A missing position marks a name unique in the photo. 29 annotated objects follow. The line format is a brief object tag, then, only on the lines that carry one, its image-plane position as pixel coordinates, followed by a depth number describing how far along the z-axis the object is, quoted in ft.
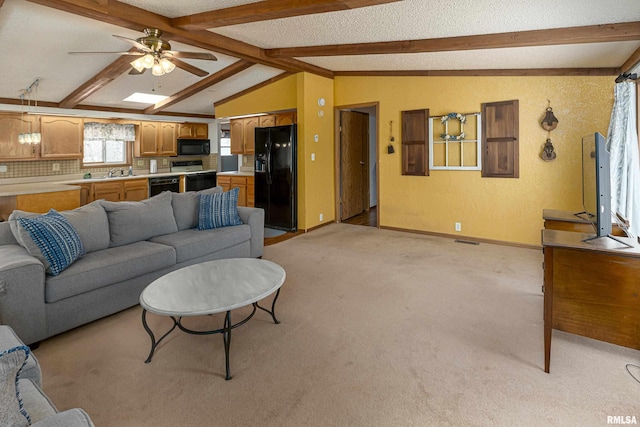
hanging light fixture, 15.60
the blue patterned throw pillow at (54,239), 8.36
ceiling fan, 11.20
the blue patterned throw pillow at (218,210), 13.01
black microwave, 26.40
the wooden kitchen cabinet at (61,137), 19.92
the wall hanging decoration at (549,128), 14.58
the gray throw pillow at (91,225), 9.84
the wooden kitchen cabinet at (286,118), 21.03
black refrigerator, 19.24
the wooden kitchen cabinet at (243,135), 23.50
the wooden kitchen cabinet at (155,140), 24.58
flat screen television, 6.68
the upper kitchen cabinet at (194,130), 26.71
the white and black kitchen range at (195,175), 25.96
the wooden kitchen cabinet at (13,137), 18.07
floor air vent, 16.66
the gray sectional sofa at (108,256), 7.67
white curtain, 10.80
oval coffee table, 6.88
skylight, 21.54
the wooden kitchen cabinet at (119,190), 20.94
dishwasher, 23.88
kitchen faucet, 23.06
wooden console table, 6.45
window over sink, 22.61
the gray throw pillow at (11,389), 2.80
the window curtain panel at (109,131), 22.39
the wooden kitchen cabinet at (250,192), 23.94
